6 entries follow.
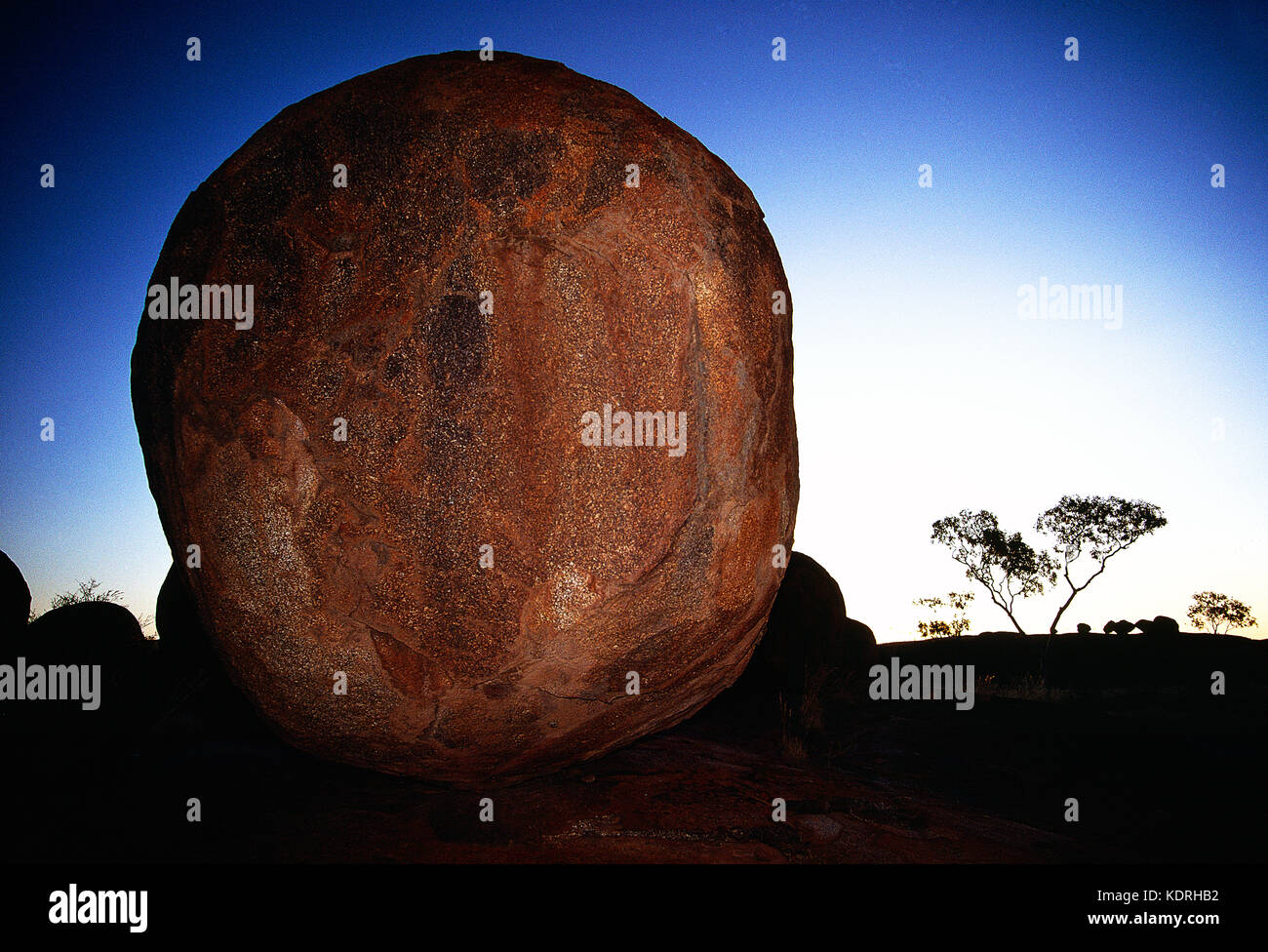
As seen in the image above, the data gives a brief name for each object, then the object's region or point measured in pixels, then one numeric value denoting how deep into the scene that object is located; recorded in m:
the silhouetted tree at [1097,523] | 18.09
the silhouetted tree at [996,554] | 19.66
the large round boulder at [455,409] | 2.81
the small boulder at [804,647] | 8.55
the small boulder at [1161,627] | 16.75
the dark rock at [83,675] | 5.16
